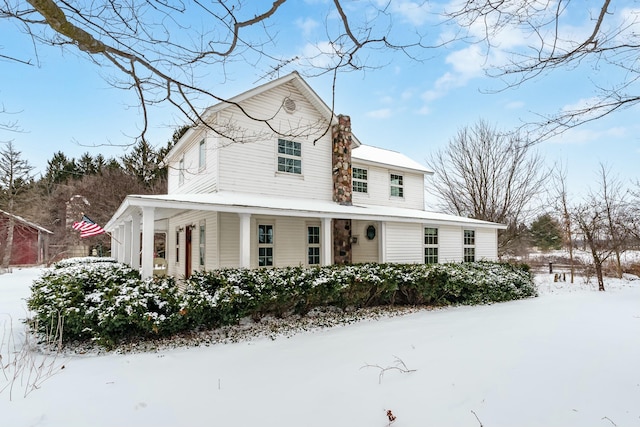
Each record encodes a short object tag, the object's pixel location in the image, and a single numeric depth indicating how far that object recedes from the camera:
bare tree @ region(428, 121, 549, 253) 20.20
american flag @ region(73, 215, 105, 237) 13.23
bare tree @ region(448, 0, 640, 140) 3.61
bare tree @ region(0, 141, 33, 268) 20.91
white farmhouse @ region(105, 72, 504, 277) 9.72
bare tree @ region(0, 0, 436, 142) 3.82
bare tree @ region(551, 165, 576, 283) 17.94
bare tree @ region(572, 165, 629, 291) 15.88
